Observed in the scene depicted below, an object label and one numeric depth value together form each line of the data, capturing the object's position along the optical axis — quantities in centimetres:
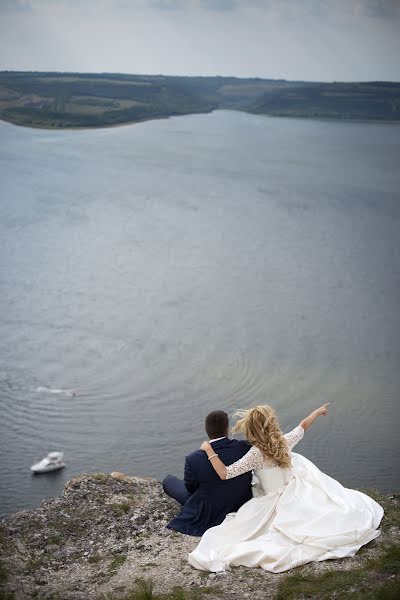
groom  520
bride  496
